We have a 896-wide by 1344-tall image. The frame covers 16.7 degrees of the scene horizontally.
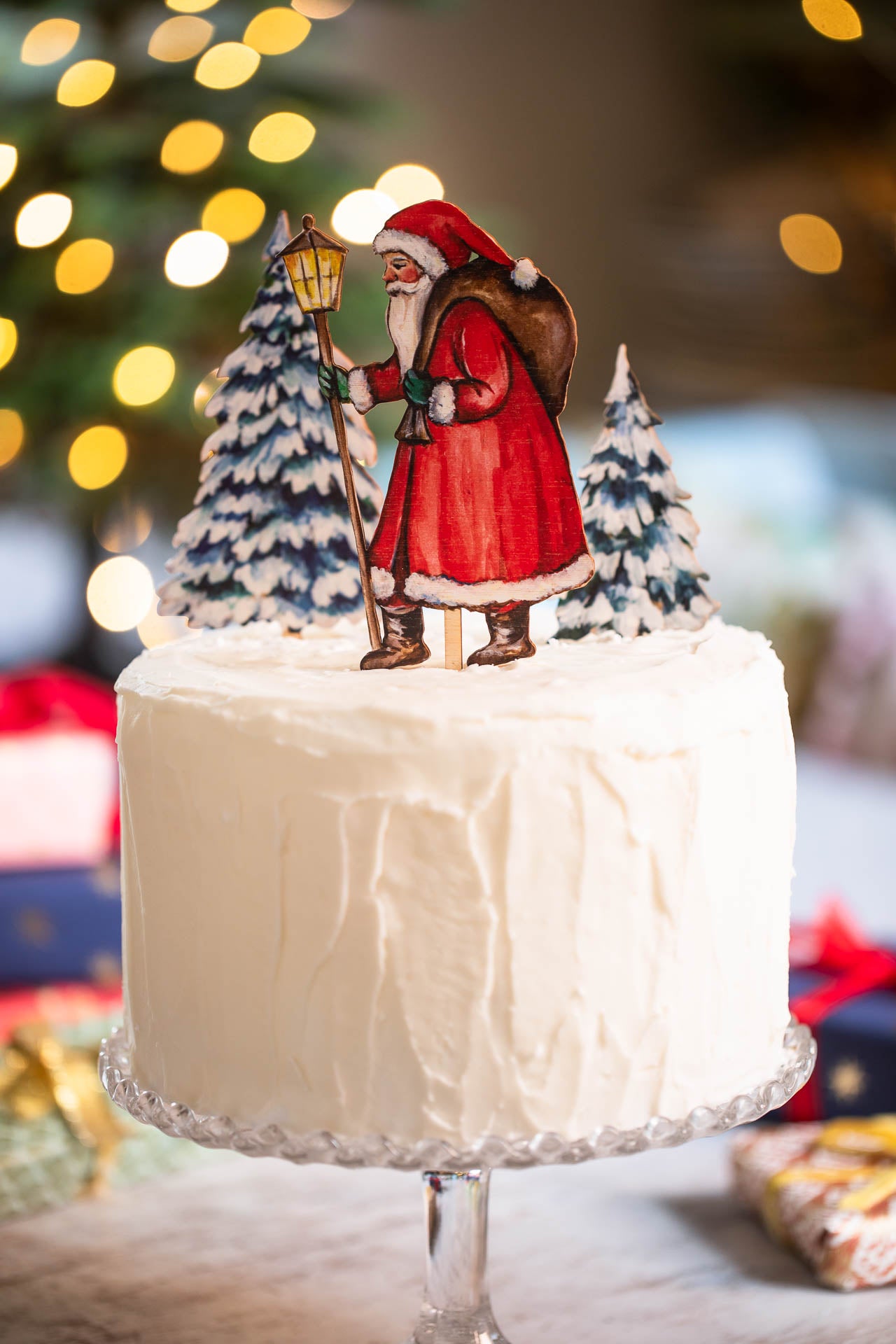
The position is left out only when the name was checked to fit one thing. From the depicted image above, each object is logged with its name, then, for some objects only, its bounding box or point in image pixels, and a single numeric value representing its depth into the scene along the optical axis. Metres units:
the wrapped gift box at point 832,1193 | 0.98
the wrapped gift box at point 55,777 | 1.21
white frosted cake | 0.79
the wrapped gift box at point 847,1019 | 1.06
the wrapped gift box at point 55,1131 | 1.05
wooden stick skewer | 0.85
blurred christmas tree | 1.38
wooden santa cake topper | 0.83
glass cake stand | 0.79
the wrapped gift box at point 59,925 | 1.18
